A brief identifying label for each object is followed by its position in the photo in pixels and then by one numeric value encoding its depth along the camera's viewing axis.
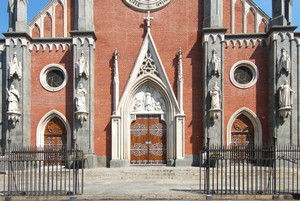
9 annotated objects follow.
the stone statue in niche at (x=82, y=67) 19.84
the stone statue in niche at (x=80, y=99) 19.62
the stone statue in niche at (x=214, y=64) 19.53
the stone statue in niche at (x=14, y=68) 19.64
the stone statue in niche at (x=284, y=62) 19.14
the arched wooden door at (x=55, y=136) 20.64
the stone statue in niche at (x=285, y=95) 18.80
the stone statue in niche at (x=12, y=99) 19.38
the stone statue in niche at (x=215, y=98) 19.31
